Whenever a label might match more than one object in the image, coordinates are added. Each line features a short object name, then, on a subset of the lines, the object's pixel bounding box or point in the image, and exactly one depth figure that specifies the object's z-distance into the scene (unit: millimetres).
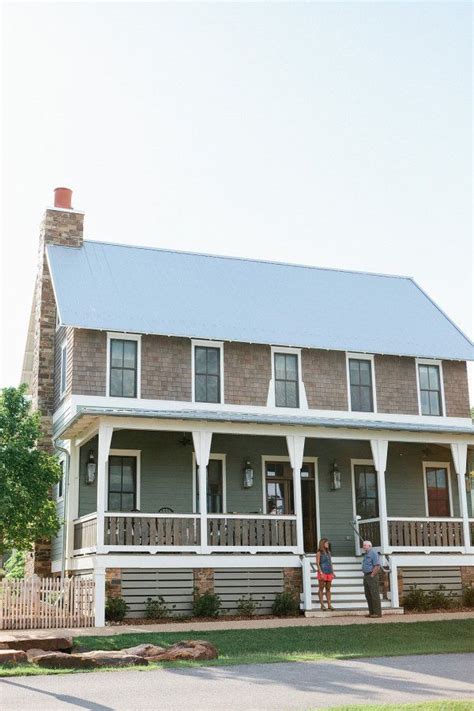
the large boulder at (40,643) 12977
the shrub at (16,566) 26958
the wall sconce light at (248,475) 23281
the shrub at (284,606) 20006
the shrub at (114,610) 18547
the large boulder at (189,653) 12312
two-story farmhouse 20250
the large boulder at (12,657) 11880
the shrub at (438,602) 21219
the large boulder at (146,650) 12609
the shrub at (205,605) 19391
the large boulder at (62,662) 11641
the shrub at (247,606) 19938
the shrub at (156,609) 19219
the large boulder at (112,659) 11750
